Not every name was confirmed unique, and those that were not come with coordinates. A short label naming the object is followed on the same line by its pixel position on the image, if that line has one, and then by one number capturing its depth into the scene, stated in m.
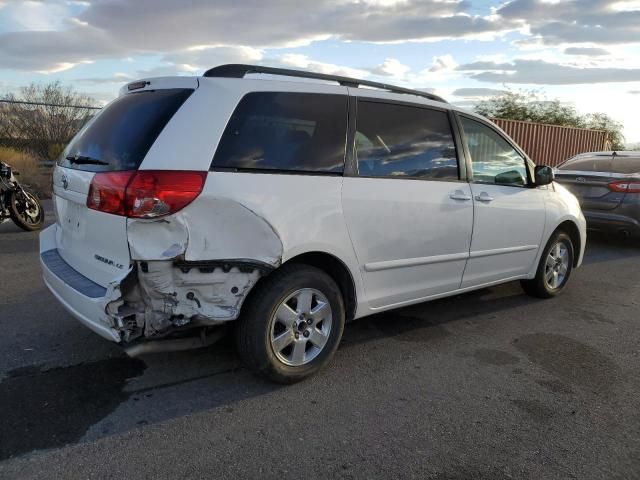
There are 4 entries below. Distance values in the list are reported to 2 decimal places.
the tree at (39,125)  13.81
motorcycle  7.59
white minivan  2.91
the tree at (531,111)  26.50
